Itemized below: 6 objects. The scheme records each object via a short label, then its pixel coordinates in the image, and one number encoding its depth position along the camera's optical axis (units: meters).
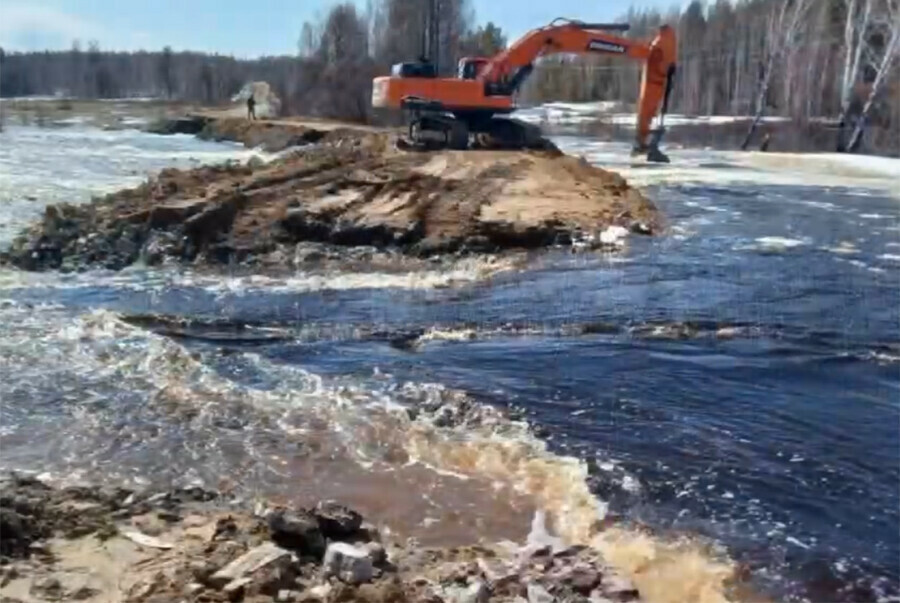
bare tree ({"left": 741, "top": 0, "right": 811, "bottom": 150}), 38.90
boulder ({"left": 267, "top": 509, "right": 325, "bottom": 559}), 4.66
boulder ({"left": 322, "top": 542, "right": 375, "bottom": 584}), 4.32
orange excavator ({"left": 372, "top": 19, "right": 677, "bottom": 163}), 22.27
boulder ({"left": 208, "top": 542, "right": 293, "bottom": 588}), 4.24
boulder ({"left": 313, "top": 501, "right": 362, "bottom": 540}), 4.87
